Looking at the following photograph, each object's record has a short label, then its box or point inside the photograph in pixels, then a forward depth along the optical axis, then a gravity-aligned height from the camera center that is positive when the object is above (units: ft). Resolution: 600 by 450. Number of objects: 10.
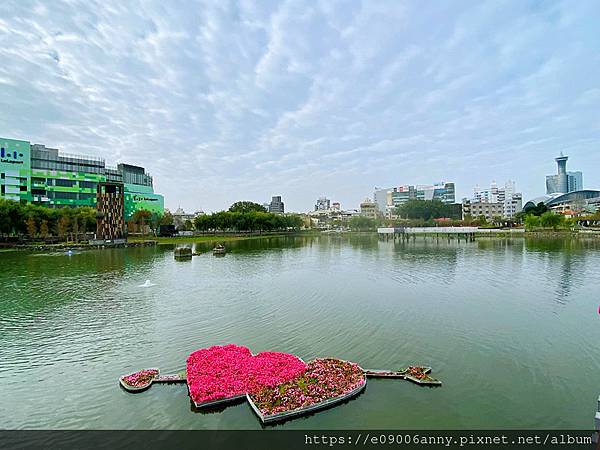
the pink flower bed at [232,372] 41.65 -16.28
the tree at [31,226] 244.01 +8.30
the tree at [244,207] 508.12 +36.26
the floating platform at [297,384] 38.75 -17.08
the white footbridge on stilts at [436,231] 368.07 -2.21
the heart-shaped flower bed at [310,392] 38.45 -16.89
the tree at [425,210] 531.09 +27.87
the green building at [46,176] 294.66 +53.68
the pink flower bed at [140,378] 45.27 -16.84
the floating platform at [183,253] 191.74 -8.87
